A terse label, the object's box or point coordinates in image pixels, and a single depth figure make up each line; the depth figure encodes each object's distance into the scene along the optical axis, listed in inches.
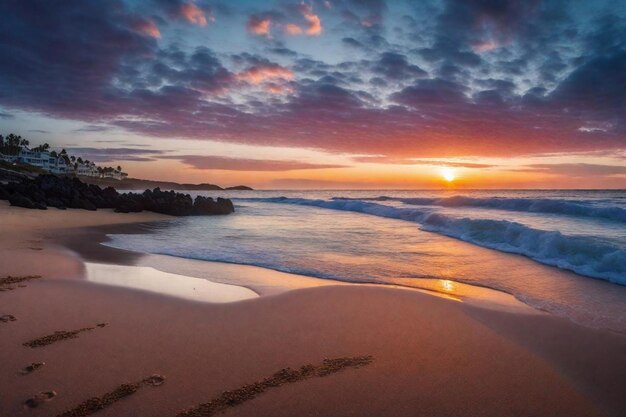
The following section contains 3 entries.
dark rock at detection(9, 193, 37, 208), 803.4
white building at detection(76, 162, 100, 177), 5692.9
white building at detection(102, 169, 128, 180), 6402.6
